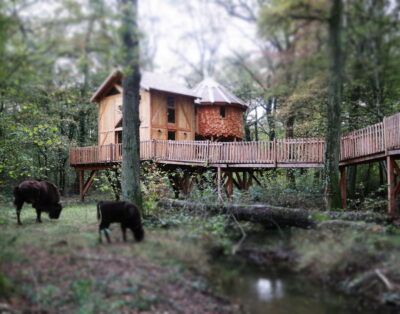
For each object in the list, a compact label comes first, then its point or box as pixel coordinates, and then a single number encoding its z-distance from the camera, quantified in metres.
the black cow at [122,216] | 8.02
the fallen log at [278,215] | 10.23
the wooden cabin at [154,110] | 21.55
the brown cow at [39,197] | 10.34
